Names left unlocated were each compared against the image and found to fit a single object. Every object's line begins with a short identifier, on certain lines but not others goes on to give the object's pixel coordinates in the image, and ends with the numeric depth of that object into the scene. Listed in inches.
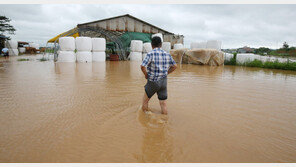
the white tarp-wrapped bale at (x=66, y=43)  493.4
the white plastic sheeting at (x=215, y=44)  627.2
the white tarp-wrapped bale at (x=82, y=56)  536.9
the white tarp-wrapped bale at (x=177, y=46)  786.6
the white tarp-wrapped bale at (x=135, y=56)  697.0
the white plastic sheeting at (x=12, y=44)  913.3
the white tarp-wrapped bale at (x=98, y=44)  564.4
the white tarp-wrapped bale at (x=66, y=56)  501.8
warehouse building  702.5
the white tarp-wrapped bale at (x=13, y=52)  936.0
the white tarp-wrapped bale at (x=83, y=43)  526.9
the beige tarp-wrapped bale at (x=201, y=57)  529.3
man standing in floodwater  107.1
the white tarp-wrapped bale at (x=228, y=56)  559.5
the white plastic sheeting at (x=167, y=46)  733.3
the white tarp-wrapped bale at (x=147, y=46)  715.9
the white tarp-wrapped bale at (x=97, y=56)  577.9
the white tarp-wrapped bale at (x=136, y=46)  679.7
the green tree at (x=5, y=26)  1002.1
